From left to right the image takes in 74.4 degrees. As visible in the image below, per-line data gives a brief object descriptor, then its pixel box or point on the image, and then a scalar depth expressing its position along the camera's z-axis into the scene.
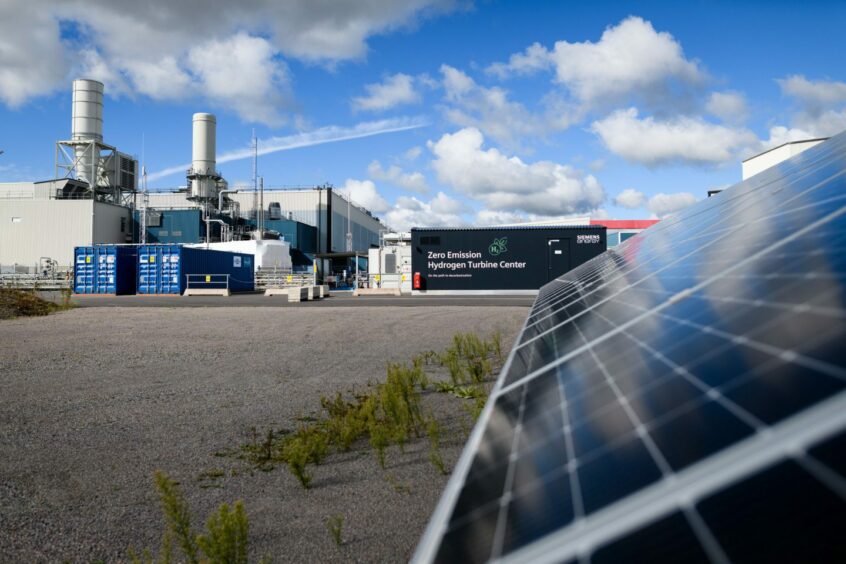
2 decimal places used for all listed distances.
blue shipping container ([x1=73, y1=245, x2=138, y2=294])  39.69
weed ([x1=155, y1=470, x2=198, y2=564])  3.56
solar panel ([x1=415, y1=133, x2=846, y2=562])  1.00
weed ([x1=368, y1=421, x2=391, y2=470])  5.35
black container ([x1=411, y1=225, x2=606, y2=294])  33.12
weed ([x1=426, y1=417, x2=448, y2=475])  5.29
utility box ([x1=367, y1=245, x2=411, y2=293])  40.31
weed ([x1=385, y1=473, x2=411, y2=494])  5.02
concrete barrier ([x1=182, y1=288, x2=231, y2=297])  37.62
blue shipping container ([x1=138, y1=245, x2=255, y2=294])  39.78
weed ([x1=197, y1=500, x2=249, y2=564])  3.32
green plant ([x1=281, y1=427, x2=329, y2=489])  4.99
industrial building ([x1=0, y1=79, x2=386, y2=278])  59.62
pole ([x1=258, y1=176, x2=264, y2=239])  66.88
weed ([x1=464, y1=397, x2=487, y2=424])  6.24
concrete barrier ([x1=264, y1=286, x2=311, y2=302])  29.20
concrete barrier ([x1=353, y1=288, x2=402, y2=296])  36.50
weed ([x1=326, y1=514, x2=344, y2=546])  3.98
